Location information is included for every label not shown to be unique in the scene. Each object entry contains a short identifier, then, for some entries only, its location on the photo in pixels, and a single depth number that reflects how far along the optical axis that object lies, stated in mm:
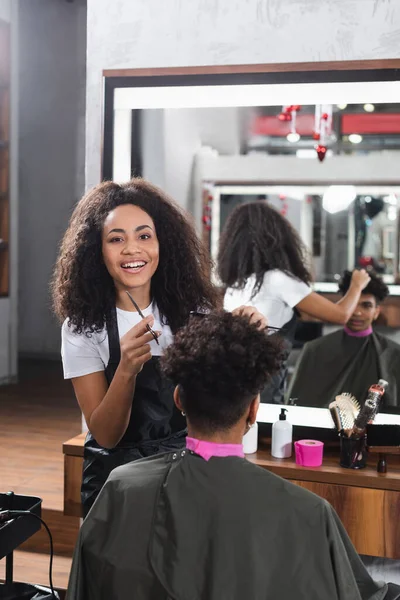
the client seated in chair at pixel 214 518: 1204
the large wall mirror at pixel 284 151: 2164
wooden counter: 1973
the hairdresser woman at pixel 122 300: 1729
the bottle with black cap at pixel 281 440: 2174
